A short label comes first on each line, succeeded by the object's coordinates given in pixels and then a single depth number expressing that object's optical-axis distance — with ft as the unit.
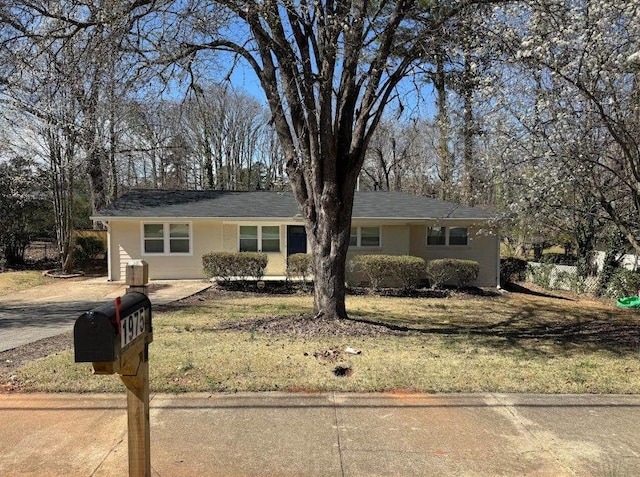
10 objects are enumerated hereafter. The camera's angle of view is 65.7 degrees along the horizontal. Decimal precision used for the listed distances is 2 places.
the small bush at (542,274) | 62.23
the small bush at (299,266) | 53.11
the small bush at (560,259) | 67.40
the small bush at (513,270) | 66.23
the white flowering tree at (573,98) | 21.81
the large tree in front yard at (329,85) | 24.08
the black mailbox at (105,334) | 6.51
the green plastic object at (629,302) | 45.98
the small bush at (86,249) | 75.10
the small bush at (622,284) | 51.08
